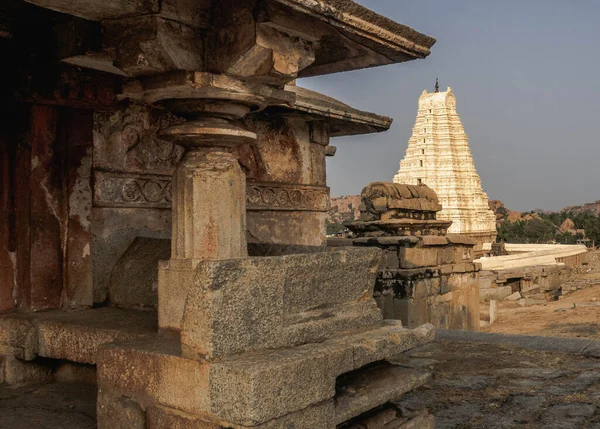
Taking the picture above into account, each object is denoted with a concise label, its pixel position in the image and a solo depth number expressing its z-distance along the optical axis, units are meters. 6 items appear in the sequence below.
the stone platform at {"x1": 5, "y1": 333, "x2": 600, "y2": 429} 3.17
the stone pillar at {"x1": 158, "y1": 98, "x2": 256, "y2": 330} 2.94
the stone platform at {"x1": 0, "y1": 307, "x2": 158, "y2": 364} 3.12
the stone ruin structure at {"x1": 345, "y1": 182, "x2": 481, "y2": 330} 8.38
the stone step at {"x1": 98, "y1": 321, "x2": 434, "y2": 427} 2.39
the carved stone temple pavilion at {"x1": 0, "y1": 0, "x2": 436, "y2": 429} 2.55
